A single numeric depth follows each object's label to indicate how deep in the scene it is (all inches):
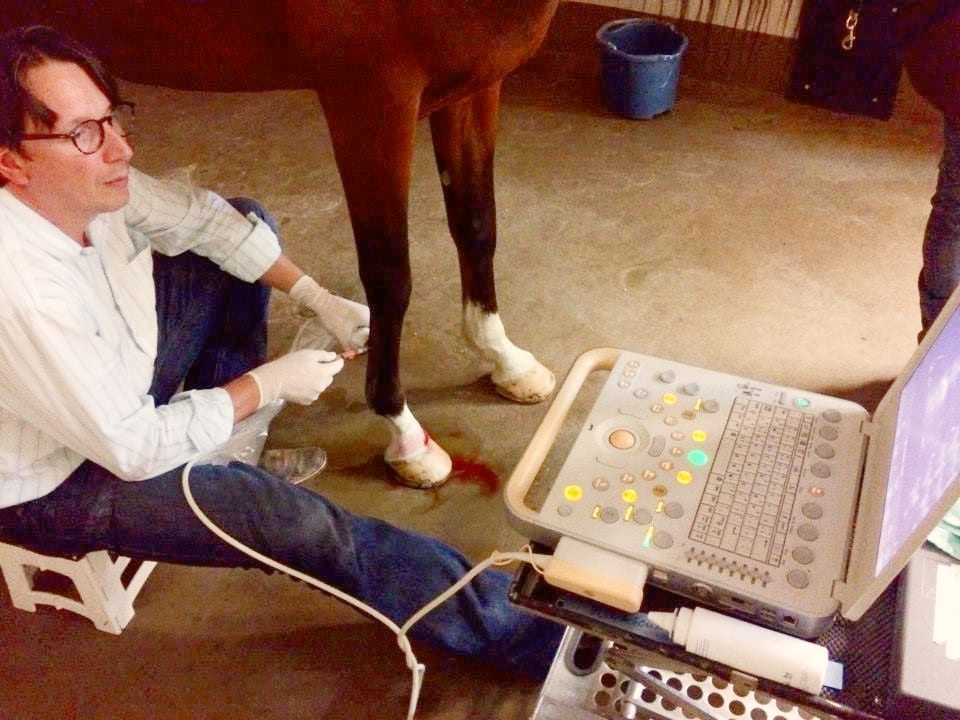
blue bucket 88.8
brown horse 37.4
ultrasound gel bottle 24.9
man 32.4
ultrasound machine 25.1
